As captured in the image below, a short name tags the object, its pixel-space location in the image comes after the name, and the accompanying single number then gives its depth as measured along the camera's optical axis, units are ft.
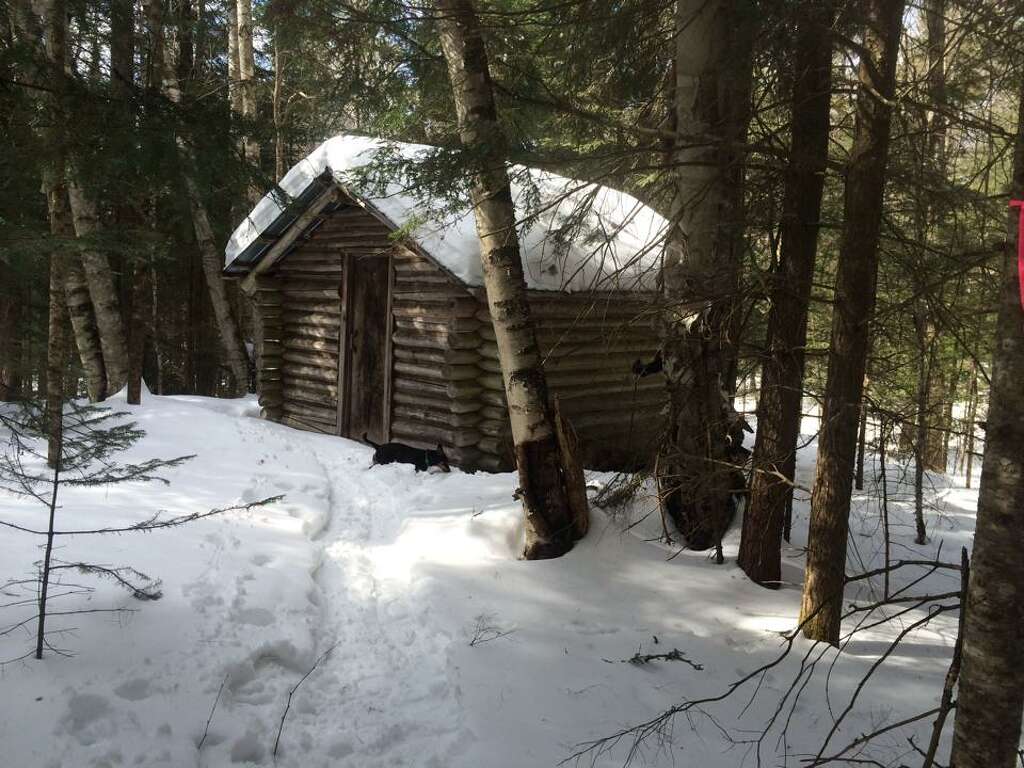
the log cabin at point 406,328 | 31.14
